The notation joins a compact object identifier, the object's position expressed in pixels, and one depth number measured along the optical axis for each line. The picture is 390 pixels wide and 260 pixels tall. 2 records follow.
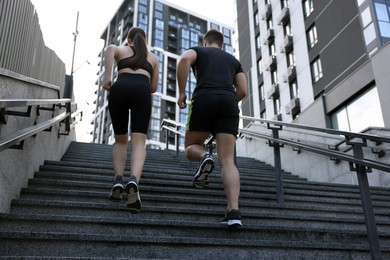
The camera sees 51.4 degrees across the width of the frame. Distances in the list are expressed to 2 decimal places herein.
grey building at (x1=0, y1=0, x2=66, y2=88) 5.04
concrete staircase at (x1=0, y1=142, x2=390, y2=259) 2.99
